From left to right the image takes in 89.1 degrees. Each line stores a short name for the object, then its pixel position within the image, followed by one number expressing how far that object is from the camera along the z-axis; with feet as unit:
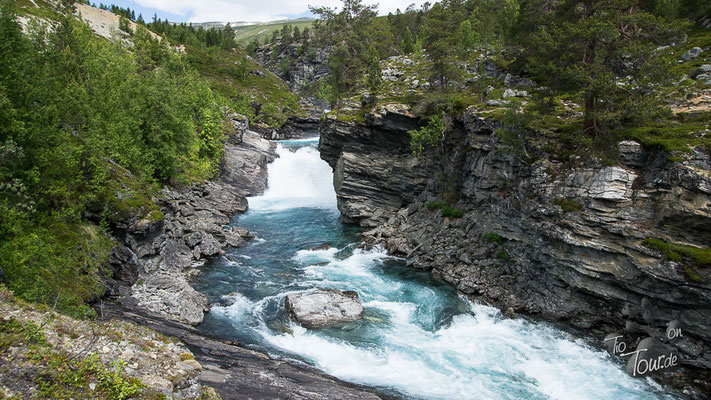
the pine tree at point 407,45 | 226.79
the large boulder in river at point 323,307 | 62.13
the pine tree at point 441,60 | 110.52
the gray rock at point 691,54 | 78.07
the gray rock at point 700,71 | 69.62
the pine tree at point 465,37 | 152.88
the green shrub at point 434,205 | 103.55
